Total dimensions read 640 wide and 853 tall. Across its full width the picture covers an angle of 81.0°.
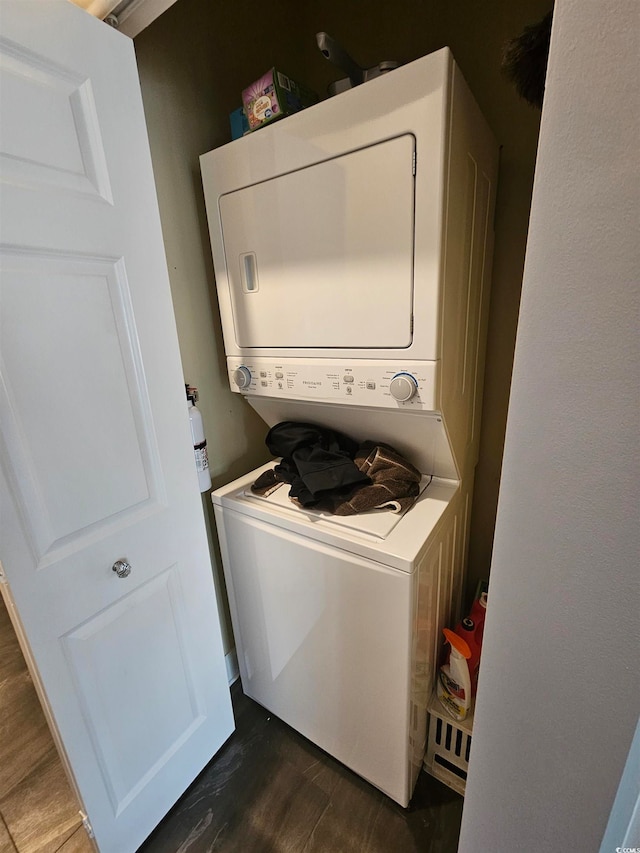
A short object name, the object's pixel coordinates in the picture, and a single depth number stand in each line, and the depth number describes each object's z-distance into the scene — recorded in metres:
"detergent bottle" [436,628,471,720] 1.40
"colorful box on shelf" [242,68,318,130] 1.18
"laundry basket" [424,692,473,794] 1.43
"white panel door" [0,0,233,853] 0.87
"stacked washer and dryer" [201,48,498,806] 1.03
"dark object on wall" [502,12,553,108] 0.97
